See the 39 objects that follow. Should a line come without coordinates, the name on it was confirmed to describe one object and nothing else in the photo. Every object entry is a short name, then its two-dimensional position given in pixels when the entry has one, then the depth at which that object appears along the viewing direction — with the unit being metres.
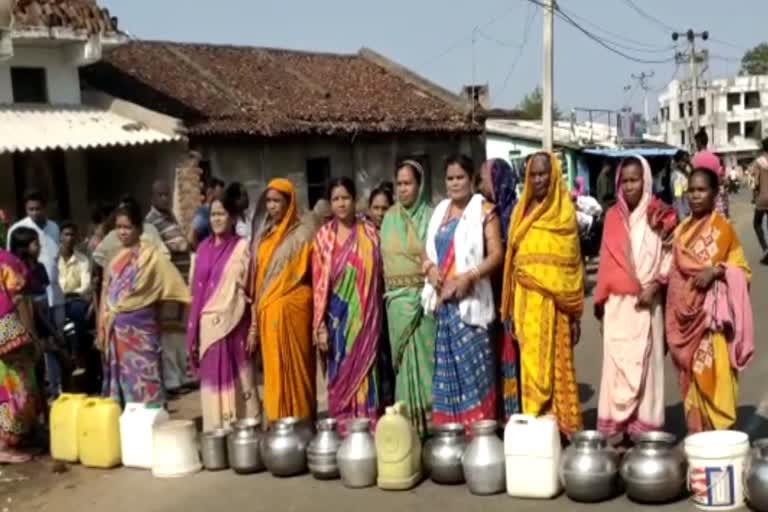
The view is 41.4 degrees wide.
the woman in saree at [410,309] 5.82
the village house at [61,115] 12.83
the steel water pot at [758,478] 4.43
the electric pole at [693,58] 42.68
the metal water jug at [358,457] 5.38
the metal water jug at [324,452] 5.53
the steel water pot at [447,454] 5.25
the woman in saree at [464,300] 5.58
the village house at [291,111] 15.59
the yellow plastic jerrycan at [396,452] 5.28
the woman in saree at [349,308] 5.90
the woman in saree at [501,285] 5.75
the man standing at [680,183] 13.62
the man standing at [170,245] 8.30
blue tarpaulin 23.64
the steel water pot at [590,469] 4.82
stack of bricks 14.52
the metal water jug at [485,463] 5.08
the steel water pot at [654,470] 4.69
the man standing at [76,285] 8.41
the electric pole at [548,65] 16.17
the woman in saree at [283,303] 6.02
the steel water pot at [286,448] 5.65
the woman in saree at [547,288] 5.48
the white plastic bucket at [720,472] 4.58
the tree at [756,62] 87.74
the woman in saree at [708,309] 5.15
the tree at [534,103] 71.43
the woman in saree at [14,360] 6.45
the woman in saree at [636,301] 5.42
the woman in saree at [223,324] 6.21
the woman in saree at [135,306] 6.51
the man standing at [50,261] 8.21
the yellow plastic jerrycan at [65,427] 6.44
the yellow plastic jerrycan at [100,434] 6.27
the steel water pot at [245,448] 5.79
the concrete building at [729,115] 68.88
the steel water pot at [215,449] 5.95
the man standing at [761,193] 12.27
